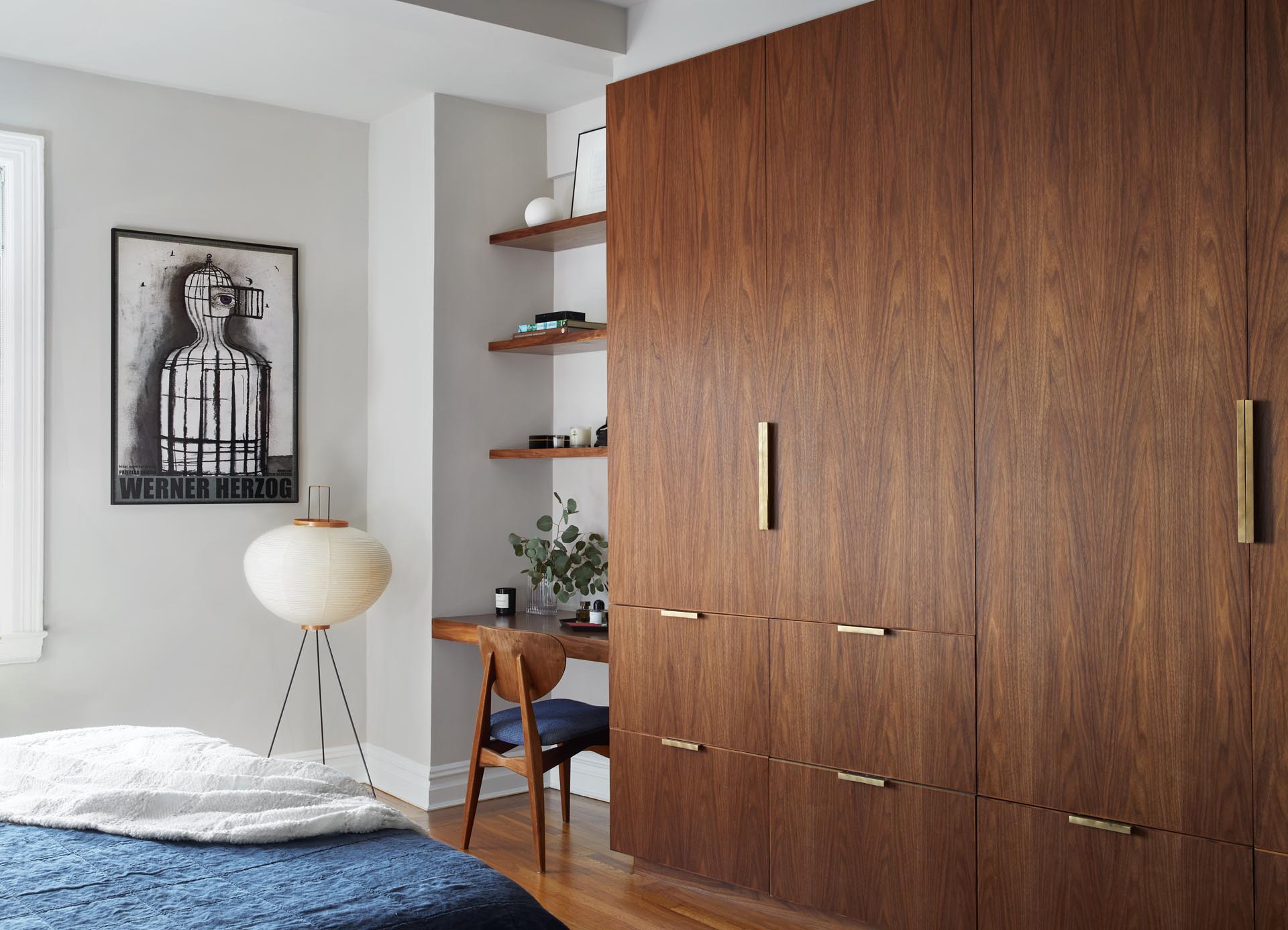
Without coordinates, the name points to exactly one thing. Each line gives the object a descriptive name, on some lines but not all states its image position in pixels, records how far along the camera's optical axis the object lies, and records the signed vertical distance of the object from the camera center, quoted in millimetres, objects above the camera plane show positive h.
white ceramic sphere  4312 +1049
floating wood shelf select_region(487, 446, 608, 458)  4066 +116
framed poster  4105 +428
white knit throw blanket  1983 -585
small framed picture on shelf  4316 +1200
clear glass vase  4297 -444
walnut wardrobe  2297 +53
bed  1642 -621
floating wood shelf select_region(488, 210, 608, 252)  4051 +947
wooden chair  3486 -770
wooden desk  3592 -506
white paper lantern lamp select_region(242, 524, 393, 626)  3889 -310
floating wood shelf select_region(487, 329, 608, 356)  4043 +531
